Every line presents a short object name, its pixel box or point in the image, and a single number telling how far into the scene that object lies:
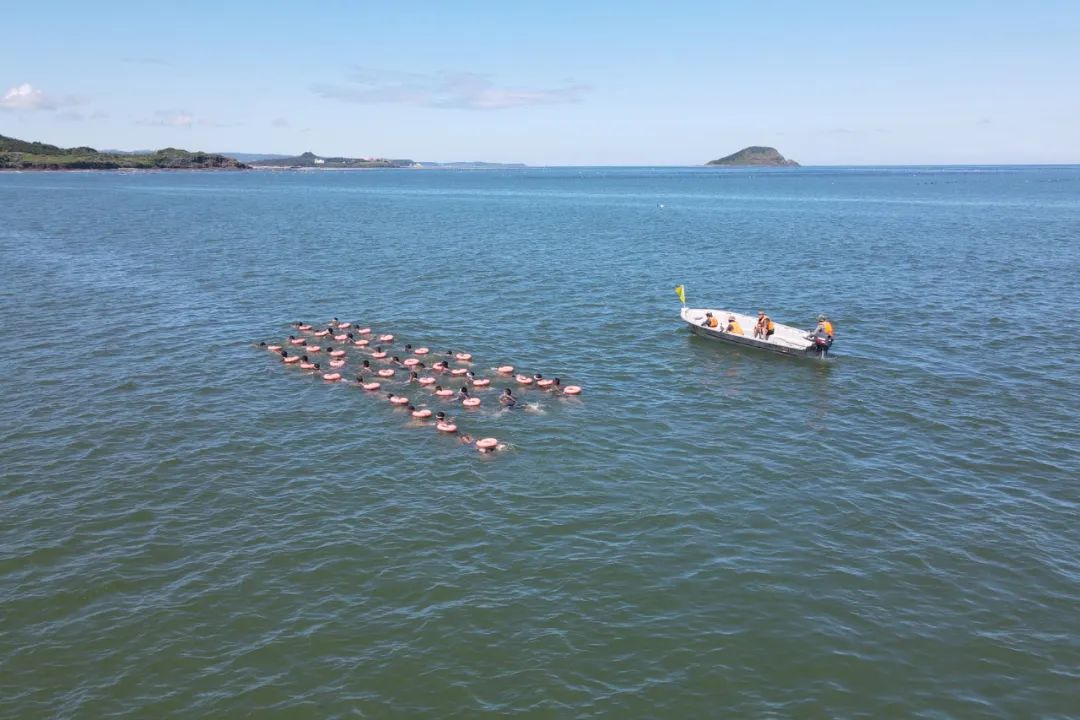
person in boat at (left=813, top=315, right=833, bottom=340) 47.62
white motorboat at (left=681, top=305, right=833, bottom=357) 48.41
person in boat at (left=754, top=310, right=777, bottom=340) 50.22
